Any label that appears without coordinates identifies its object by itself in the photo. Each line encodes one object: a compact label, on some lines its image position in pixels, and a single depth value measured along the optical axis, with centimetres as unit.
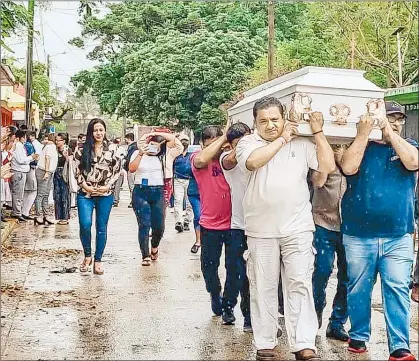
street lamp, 2181
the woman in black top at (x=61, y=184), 1480
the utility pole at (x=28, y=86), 2331
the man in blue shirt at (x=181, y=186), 1181
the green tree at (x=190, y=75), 3170
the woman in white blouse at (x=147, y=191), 977
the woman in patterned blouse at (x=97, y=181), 891
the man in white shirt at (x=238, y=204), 636
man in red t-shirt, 659
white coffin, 534
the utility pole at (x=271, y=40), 2358
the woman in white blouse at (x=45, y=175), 1419
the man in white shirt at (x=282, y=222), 544
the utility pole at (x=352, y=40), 2054
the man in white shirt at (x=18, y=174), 1439
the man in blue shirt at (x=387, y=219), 544
